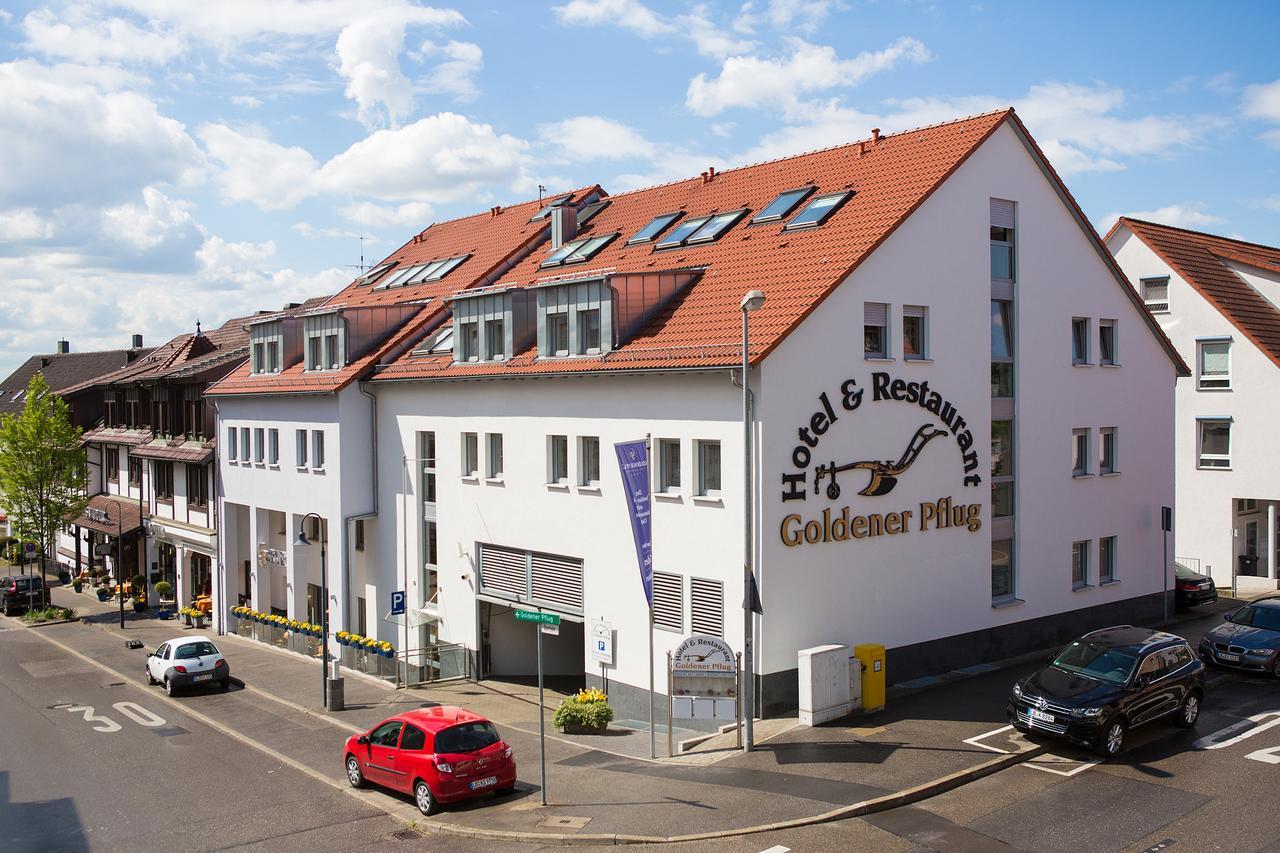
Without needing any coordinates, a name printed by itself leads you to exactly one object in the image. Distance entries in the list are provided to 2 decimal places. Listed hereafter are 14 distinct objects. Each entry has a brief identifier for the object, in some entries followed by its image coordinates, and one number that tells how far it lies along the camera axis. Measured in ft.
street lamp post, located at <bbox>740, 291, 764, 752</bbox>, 61.98
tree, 165.99
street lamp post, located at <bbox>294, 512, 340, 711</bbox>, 86.22
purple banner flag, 65.82
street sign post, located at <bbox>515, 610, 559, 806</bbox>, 56.50
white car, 98.78
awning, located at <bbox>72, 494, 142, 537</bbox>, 163.02
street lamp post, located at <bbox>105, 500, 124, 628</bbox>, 151.41
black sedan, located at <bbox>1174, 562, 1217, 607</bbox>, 102.99
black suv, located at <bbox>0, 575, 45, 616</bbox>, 164.45
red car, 55.88
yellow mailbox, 68.54
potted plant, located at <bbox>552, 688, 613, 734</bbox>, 71.77
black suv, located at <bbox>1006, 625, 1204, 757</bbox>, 58.29
